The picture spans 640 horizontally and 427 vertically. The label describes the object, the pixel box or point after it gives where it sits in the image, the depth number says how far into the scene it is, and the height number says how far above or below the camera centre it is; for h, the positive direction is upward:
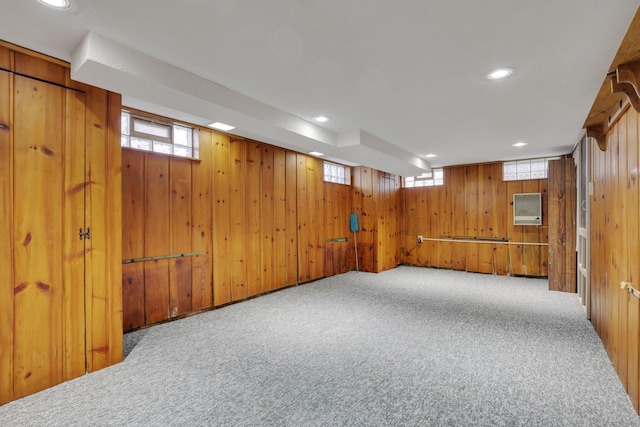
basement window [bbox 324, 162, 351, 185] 6.71 +0.94
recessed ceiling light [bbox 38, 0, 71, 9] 1.70 +1.22
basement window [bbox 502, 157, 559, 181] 6.35 +0.93
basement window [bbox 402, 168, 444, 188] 7.48 +0.86
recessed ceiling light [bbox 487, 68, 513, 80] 2.48 +1.17
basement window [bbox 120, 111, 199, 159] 3.48 +0.99
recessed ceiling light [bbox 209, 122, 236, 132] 4.04 +1.21
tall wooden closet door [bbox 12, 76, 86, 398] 2.17 -0.13
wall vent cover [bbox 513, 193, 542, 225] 6.19 +0.07
